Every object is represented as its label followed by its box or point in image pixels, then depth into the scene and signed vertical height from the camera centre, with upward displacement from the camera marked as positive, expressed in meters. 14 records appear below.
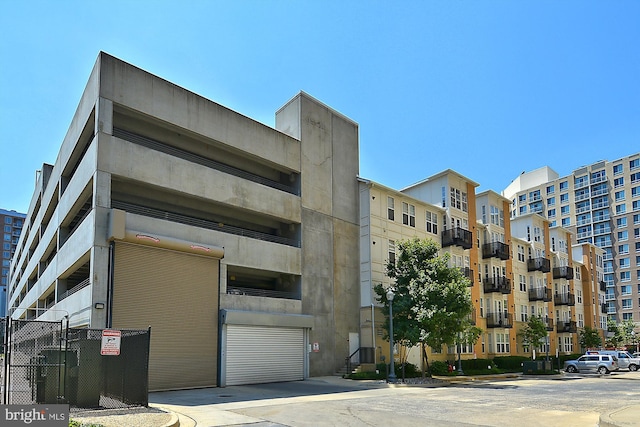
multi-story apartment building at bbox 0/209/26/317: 163.62 +23.02
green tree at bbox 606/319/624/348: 82.75 -4.83
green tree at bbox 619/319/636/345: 90.00 -4.66
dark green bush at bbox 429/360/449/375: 37.62 -4.22
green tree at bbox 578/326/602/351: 65.25 -4.07
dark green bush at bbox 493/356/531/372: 47.66 -5.01
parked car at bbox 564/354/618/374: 45.78 -5.01
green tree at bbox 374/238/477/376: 32.88 +0.43
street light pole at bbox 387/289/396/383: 30.66 -1.81
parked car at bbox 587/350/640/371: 49.28 -5.21
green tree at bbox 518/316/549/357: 52.19 -2.59
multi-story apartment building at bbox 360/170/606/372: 39.03 +4.25
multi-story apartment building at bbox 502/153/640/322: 106.56 +18.24
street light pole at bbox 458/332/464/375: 39.63 -4.36
